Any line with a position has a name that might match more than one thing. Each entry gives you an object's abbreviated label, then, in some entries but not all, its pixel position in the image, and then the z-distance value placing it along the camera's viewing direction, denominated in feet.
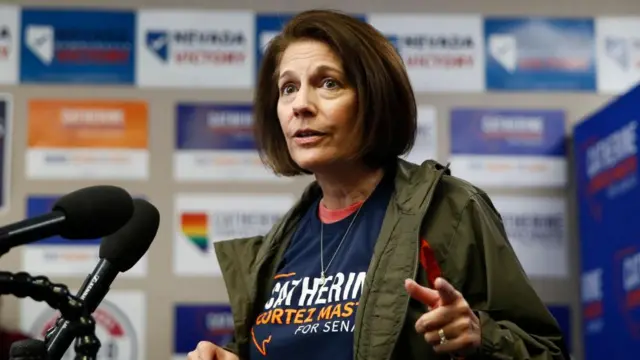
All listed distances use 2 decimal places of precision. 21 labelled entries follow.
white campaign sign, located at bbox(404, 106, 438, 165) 27.71
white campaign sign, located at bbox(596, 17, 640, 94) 28.22
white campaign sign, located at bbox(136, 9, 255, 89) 27.68
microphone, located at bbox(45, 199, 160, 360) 7.82
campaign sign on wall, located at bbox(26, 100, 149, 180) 27.07
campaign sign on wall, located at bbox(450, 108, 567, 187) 27.71
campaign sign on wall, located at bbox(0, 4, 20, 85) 27.27
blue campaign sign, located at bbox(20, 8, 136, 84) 27.53
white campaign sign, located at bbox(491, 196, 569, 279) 27.48
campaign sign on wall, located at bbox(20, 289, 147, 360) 26.30
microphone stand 7.24
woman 11.04
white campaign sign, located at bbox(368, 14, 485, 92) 27.99
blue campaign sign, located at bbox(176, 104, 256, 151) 27.45
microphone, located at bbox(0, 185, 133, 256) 7.31
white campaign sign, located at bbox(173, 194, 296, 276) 26.89
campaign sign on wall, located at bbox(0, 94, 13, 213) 26.91
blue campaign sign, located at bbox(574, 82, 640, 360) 23.30
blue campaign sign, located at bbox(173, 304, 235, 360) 26.76
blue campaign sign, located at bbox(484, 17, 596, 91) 28.19
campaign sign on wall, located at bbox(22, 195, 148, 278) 26.58
